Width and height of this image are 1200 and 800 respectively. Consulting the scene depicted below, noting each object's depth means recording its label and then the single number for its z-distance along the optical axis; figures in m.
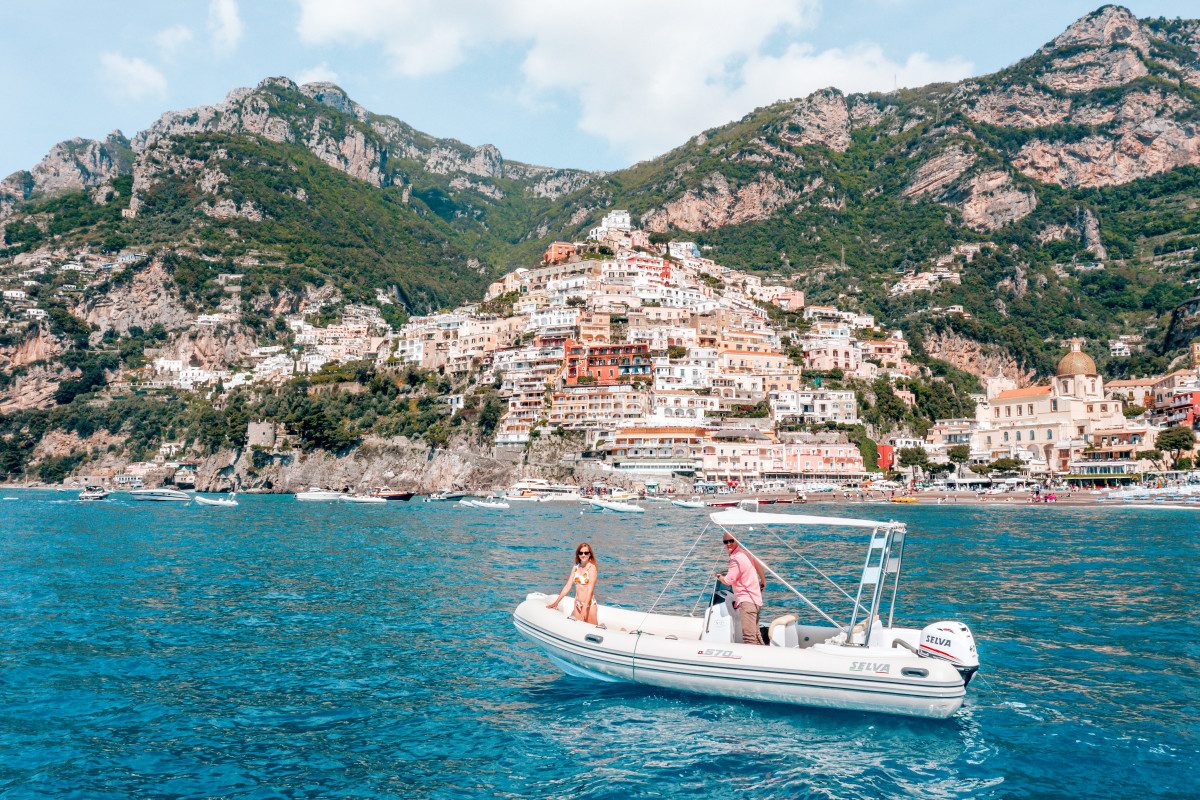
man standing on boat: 13.23
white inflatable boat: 11.95
